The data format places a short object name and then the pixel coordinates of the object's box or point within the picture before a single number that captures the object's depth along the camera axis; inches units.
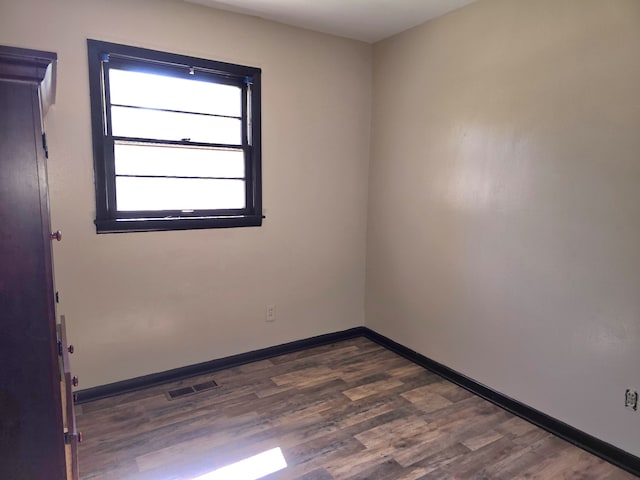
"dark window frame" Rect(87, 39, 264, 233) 95.7
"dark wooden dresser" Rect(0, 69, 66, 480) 41.5
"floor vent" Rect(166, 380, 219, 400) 104.1
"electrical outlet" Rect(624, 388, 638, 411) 77.9
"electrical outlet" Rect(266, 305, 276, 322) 125.8
